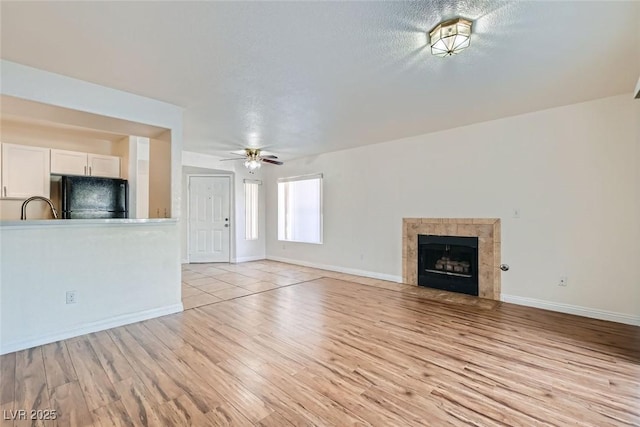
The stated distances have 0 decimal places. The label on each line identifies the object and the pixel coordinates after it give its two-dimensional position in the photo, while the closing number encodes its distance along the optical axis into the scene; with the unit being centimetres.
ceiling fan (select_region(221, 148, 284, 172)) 549
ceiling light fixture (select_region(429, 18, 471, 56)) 197
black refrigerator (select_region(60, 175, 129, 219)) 434
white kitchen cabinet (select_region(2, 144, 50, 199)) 400
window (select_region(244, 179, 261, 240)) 753
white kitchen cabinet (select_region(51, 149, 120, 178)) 442
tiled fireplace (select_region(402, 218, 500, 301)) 414
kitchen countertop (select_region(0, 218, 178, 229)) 263
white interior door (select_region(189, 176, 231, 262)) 725
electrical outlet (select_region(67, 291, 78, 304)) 289
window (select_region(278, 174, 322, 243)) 658
